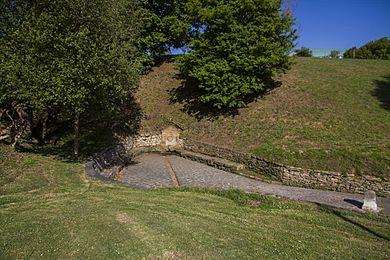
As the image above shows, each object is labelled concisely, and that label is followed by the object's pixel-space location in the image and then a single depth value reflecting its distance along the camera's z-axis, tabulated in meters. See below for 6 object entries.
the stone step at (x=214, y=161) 16.06
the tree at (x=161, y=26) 26.09
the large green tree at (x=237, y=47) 18.56
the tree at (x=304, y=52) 49.28
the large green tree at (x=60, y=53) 11.12
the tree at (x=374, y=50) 43.03
